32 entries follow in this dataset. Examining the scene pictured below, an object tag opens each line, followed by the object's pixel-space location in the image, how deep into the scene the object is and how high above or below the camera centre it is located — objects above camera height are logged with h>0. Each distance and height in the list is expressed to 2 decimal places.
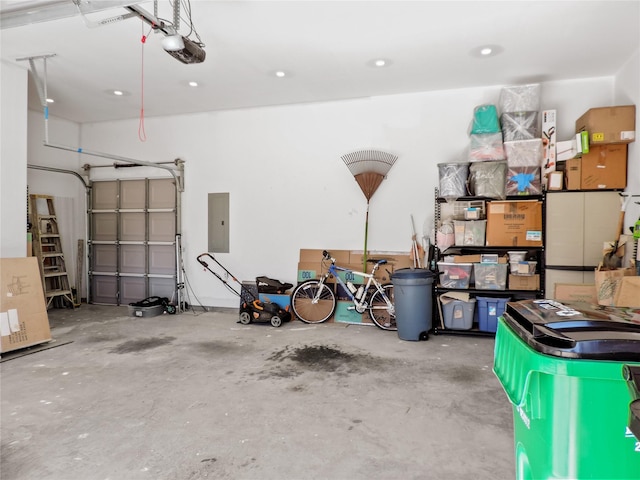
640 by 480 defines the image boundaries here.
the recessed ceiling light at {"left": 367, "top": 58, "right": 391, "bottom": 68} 4.19 +1.90
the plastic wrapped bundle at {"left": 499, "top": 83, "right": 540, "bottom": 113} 4.38 +1.57
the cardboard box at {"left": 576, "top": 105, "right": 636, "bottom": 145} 3.89 +1.14
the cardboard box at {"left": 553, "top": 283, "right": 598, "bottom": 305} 3.90 -0.57
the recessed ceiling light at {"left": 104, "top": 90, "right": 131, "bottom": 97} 5.16 +1.90
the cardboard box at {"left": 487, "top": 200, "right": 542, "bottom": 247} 4.38 +0.14
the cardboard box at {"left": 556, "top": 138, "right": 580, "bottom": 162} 4.19 +0.95
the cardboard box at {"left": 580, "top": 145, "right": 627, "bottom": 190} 4.09 +0.73
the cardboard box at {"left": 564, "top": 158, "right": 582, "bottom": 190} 4.21 +0.68
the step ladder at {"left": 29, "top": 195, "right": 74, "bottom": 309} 5.99 -0.39
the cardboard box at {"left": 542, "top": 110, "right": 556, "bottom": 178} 4.36 +1.07
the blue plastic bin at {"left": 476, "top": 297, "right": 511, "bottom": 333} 4.41 -0.88
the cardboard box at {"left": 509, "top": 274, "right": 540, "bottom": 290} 4.38 -0.53
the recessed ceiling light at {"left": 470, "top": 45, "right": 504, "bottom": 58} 3.83 +1.87
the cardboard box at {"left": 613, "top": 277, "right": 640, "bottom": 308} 2.84 -0.43
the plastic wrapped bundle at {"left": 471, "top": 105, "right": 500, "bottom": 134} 4.45 +1.34
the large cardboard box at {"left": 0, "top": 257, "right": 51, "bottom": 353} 3.81 -0.76
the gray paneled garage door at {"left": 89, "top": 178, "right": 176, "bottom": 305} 6.25 -0.13
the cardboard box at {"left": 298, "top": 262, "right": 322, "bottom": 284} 5.36 -0.52
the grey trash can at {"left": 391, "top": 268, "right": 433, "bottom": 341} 4.26 -0.75
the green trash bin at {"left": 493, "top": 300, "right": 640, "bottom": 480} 0.92 -0.40
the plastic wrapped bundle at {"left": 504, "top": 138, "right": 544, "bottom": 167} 4.25 +0.92
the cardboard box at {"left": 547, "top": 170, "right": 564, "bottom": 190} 4.28 +0.62
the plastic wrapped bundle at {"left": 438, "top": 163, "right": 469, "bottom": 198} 4.57 +0.66
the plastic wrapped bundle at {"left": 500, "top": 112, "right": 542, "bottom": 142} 4.36 +1.25
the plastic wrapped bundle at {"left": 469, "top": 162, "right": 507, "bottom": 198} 4.41 +0.65
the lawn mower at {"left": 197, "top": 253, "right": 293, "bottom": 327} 5.04 -0.97
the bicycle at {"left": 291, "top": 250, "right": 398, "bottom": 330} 4.86 -0.84
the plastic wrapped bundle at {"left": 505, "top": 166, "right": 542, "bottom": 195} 4.30 +0.61
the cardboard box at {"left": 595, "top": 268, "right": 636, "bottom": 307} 3.27 -0.41
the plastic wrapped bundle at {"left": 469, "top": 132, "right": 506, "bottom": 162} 4.42 +1.02
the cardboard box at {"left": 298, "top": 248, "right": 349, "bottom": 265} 5.36 -0.30
